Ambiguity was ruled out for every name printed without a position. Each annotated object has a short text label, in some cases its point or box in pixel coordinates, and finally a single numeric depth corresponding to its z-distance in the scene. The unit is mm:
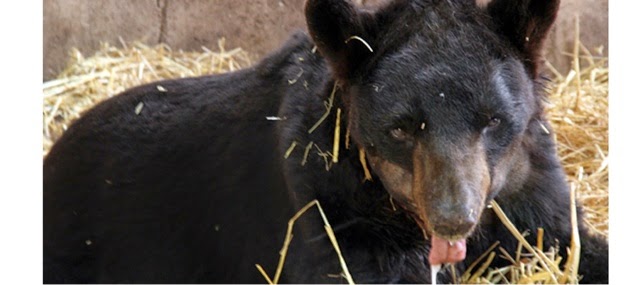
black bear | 8836
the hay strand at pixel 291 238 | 9651
